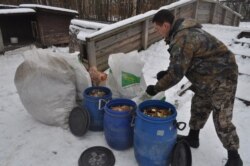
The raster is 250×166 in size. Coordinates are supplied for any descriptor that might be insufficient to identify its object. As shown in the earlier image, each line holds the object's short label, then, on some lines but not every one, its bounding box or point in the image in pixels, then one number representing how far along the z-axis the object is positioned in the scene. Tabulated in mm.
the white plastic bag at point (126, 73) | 2859
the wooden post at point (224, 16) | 9088
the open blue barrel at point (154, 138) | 2047
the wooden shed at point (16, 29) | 6340
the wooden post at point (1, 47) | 5473
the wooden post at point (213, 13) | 8344
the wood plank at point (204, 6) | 7838
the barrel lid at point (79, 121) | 2717
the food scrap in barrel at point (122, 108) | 2486
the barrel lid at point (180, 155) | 2152
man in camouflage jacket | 2043
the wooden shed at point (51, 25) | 5914
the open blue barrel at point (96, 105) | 2705
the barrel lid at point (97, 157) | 2412
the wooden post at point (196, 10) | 7445
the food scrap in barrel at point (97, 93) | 2807
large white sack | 2787
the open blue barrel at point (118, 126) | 2393
